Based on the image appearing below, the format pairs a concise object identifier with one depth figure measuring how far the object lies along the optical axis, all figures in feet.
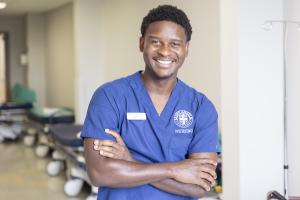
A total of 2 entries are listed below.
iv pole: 8.65
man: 4.56
